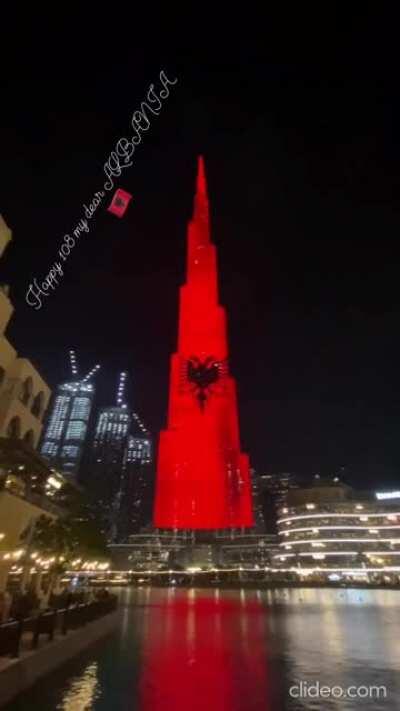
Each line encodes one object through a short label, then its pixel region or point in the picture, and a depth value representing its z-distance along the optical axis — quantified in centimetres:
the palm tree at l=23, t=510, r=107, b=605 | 3010
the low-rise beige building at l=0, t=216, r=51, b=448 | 2917
